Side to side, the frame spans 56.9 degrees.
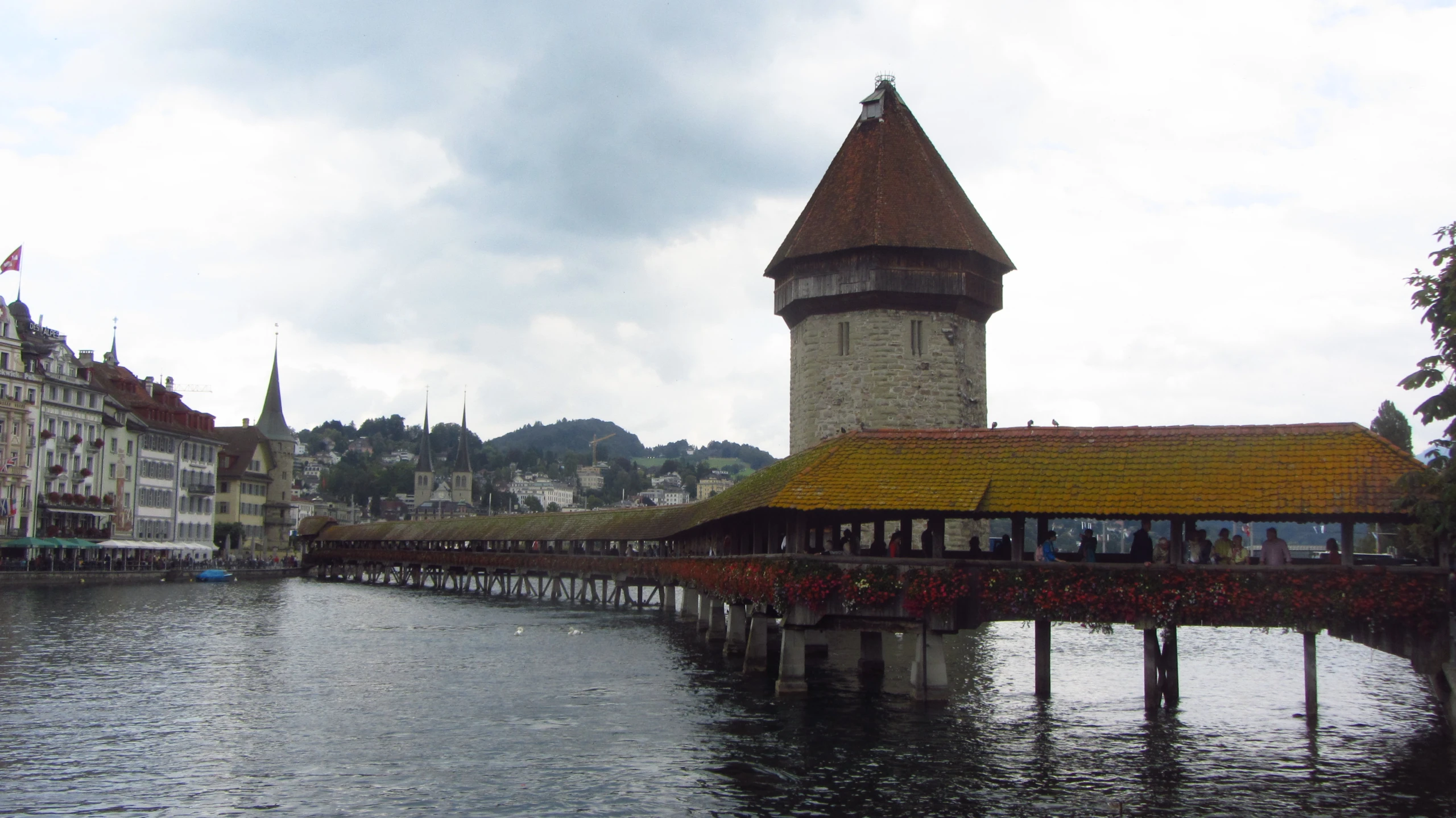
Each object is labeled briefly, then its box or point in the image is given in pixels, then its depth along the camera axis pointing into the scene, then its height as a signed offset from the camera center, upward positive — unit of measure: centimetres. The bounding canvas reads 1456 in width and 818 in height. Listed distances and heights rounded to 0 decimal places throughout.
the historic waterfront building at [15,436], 6825 +464
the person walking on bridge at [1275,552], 1998 -28
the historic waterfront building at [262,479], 10631 +397
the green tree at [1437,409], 1797 +184
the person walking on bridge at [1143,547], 2138 -24
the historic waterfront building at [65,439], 7181 +483
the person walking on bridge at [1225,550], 2089 -28
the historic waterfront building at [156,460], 8162 +436
